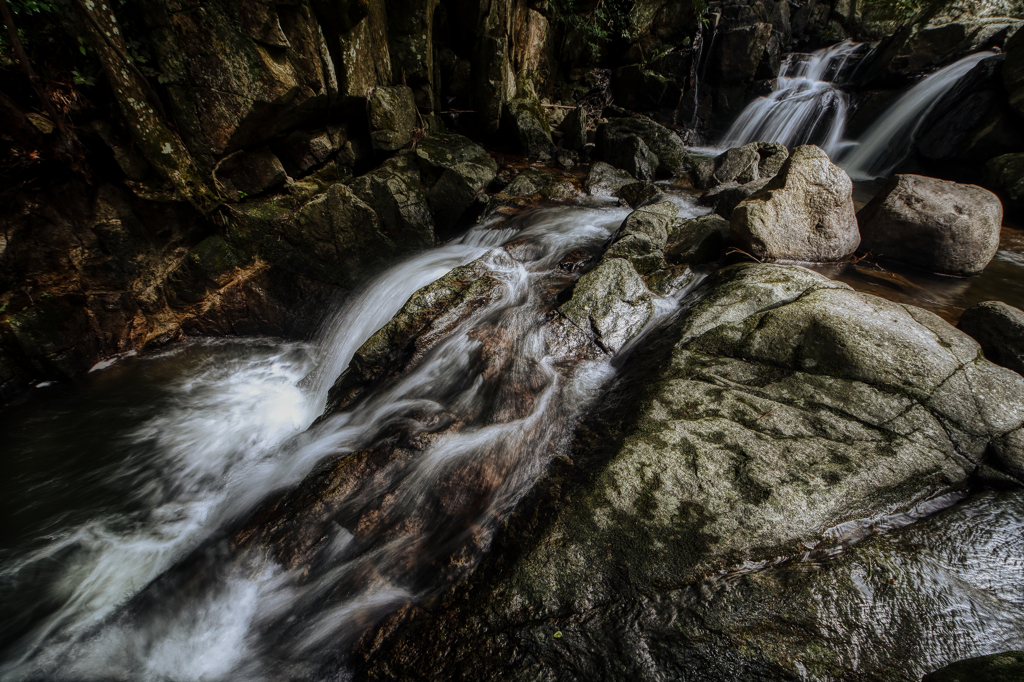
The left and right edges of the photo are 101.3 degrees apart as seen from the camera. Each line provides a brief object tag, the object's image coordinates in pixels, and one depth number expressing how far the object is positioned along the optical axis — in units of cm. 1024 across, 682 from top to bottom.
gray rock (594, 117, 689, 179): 942
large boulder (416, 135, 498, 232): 703
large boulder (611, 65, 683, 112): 1385
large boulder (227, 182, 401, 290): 574
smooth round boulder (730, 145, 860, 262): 473
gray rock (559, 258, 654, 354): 423
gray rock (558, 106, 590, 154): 1031
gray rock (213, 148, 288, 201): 548
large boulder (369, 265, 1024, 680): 195
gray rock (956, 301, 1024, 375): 322
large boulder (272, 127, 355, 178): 600
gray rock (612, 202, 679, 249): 524
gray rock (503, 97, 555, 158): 980
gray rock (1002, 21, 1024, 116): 810
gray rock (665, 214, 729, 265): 507
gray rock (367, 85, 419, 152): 671
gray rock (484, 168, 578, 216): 733
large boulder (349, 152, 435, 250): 641
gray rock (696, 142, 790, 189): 870
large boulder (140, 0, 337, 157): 468
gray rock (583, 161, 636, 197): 823
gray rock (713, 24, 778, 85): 1331
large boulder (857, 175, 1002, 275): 518
